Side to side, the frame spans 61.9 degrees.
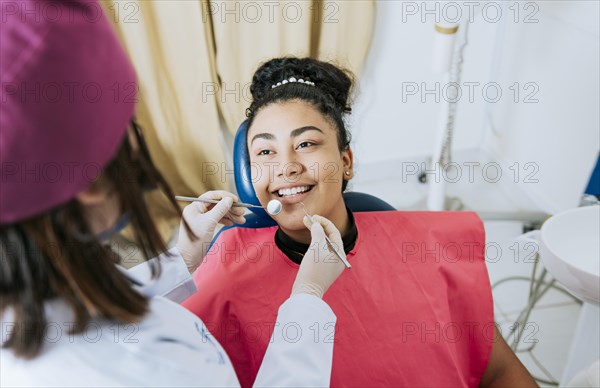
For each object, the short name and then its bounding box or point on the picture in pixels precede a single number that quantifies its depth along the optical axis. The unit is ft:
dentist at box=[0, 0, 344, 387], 1.74
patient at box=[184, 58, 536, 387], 3.79
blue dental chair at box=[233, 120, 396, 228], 4.64
